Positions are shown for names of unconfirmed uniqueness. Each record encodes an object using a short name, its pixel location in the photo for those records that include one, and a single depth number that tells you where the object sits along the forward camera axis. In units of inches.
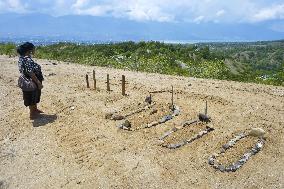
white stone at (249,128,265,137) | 229.5
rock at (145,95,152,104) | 301.6
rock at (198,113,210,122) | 256.4
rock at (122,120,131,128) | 251.1
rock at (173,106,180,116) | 273.2
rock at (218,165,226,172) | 191.5
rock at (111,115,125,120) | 266.7
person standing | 247.5
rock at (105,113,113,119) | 270.0
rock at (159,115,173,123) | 259.6
